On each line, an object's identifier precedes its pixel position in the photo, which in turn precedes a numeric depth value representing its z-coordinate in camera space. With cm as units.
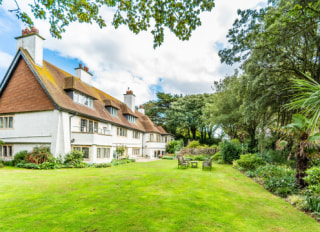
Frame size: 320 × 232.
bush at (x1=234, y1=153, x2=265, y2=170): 1389
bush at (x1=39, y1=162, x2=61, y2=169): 1375
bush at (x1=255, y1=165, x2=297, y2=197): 771
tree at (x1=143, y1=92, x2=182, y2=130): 4691
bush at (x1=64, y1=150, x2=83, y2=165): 1527
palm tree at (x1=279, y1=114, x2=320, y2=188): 774
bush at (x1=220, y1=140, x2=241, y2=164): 1914
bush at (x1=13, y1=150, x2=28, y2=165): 1511
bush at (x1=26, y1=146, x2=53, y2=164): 1446
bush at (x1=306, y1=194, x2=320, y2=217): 567
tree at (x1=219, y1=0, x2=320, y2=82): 742
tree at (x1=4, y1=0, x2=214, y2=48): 555
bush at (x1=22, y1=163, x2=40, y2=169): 1375
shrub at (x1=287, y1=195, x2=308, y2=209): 613
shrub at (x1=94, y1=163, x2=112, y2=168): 1662
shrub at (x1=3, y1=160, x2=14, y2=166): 1539
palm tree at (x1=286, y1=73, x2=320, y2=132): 326
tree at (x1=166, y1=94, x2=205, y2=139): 3925
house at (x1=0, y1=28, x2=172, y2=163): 1535
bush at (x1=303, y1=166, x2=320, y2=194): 658
